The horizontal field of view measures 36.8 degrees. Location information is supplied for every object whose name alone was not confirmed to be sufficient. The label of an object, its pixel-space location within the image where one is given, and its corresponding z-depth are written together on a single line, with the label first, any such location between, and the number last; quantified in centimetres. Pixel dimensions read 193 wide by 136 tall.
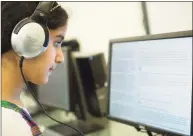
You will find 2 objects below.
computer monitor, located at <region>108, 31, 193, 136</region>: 86
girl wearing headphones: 74
